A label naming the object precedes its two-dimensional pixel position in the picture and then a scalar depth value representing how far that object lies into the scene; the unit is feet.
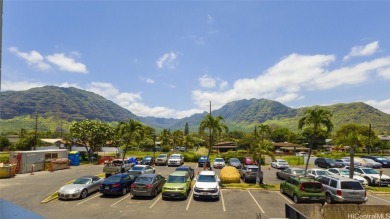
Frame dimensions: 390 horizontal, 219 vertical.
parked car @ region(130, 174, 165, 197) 70.38
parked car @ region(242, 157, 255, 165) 153.20
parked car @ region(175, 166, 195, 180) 96.71
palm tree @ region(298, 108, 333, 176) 104.17
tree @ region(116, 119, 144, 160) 129.49
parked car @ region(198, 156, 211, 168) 147.70
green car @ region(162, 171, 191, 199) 68.85
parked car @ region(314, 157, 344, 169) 156.46
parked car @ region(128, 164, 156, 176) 99.55
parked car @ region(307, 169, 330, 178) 101.91
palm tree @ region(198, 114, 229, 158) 114.62
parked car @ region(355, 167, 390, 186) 98.99
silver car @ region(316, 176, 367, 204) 66.28
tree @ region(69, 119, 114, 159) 180.96
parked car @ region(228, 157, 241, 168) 138.57
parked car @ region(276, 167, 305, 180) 101.22
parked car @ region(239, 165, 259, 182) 96.37
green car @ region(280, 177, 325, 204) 66.49
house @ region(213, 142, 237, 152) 359.19
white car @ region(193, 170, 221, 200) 69.39
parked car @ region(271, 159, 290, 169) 149.89
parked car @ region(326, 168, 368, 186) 102.56
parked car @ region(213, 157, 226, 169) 145.25
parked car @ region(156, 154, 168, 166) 155.22
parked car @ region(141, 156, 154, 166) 155.84
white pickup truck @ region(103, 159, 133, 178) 106.42
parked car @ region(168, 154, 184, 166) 152.56
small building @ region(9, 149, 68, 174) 116.06
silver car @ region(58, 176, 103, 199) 68.28
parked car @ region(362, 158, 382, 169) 161.48
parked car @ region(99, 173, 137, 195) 72.43
